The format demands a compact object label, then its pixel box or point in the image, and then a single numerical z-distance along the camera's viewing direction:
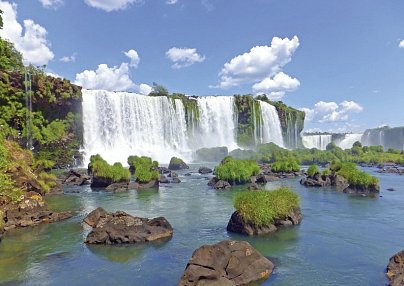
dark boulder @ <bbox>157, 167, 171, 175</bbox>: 56.99
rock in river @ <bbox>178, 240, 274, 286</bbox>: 13.25
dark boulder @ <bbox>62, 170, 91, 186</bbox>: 43.75
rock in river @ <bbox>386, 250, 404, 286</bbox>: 14.41
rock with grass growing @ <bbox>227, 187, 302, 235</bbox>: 20.91
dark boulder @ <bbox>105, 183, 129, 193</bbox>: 38.49
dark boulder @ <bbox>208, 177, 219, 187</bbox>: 42.42
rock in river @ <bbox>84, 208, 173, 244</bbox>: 19.64
